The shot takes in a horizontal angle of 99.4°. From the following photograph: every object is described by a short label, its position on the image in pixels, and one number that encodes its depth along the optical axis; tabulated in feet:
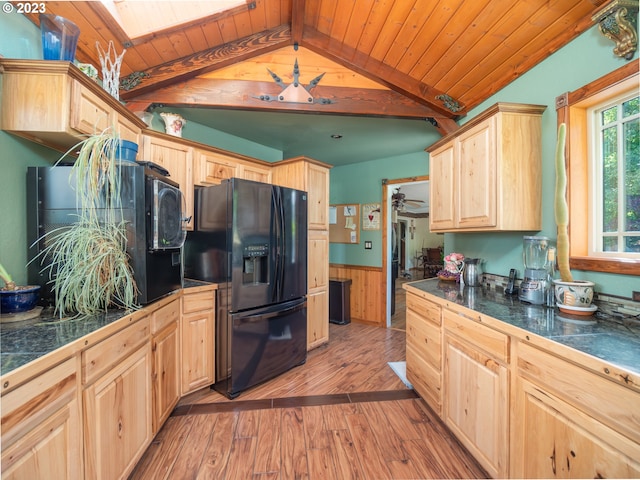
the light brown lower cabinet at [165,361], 5.25
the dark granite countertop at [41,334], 2.79
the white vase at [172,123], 7.95
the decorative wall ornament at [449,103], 7.99
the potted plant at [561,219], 4.90
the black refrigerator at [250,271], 7.00
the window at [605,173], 4.57
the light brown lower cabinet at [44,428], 2.47
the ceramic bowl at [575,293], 4.51
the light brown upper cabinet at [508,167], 5.74
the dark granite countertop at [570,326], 3.11
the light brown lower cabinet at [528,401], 2.79
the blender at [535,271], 5.34
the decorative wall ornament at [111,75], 5.67
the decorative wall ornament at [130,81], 7.12
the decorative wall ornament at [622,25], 4.23
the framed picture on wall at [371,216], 13.91
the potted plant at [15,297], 3.84
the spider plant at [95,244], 4.12
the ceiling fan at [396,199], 15.39
